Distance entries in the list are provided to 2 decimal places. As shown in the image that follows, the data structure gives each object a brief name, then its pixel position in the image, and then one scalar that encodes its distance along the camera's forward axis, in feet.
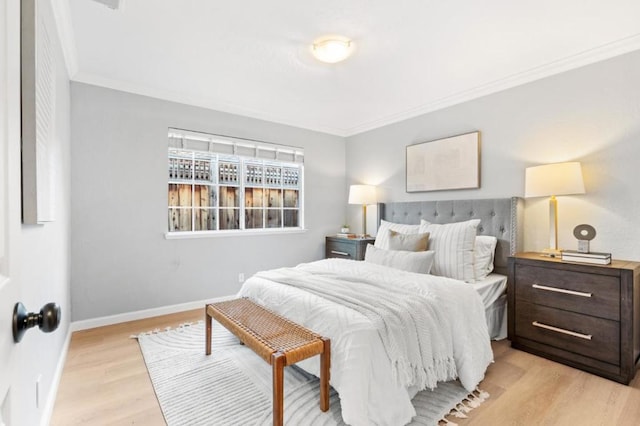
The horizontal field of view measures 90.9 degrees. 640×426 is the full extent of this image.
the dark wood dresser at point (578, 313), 7.02
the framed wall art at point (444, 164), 11.20
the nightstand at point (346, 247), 13.55
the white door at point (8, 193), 1.91
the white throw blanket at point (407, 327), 5.80
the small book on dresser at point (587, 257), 7.48
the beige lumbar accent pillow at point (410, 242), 9.99
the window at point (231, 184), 12.13
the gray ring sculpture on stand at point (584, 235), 8.04
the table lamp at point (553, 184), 8.30
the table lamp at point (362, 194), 14.16
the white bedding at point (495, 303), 8.91
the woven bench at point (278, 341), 5.34
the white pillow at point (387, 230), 11.27
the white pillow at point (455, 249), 9.34
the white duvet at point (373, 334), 5.30
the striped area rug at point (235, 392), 5.85
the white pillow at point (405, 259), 9.14
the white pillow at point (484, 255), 9.64
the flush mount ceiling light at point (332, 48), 7.88
